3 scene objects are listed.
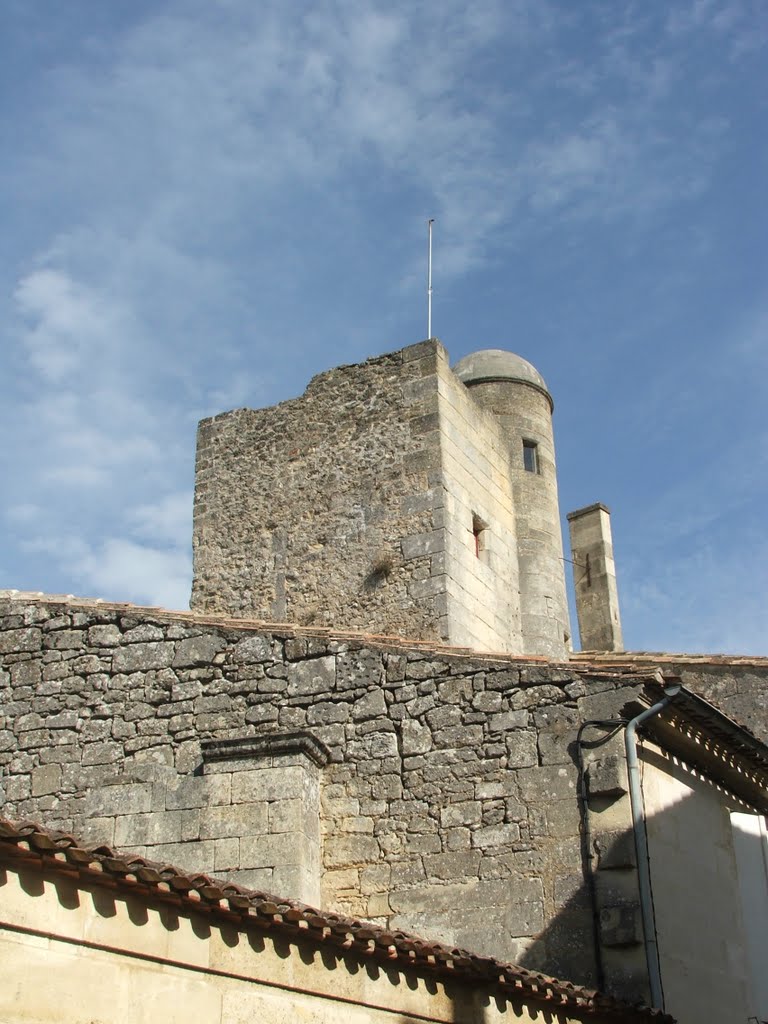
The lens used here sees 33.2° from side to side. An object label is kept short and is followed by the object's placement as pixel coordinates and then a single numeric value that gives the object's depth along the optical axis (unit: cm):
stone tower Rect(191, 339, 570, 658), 1347
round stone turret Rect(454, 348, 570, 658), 1498
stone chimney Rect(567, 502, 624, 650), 1595
